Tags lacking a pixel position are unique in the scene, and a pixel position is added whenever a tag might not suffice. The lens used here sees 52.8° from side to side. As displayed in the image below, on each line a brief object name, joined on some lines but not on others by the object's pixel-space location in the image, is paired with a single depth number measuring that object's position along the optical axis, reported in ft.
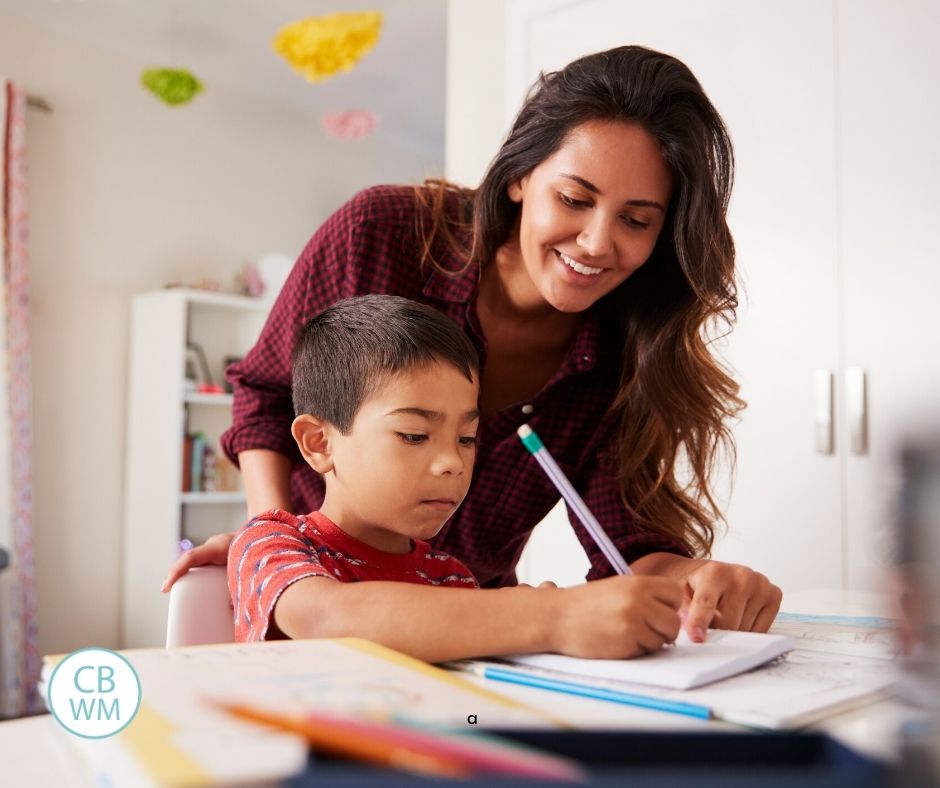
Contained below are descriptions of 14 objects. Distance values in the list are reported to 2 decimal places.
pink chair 2.86
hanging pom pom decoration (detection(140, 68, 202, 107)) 11.80
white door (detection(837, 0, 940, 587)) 7.06
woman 3.93
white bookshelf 13.52
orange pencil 0.88
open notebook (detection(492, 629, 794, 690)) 1.99
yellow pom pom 10.39
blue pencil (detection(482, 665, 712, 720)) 1.80
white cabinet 7.15
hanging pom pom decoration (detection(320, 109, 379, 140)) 14.24
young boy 2.17
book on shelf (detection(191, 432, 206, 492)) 13.85
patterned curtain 12.18
